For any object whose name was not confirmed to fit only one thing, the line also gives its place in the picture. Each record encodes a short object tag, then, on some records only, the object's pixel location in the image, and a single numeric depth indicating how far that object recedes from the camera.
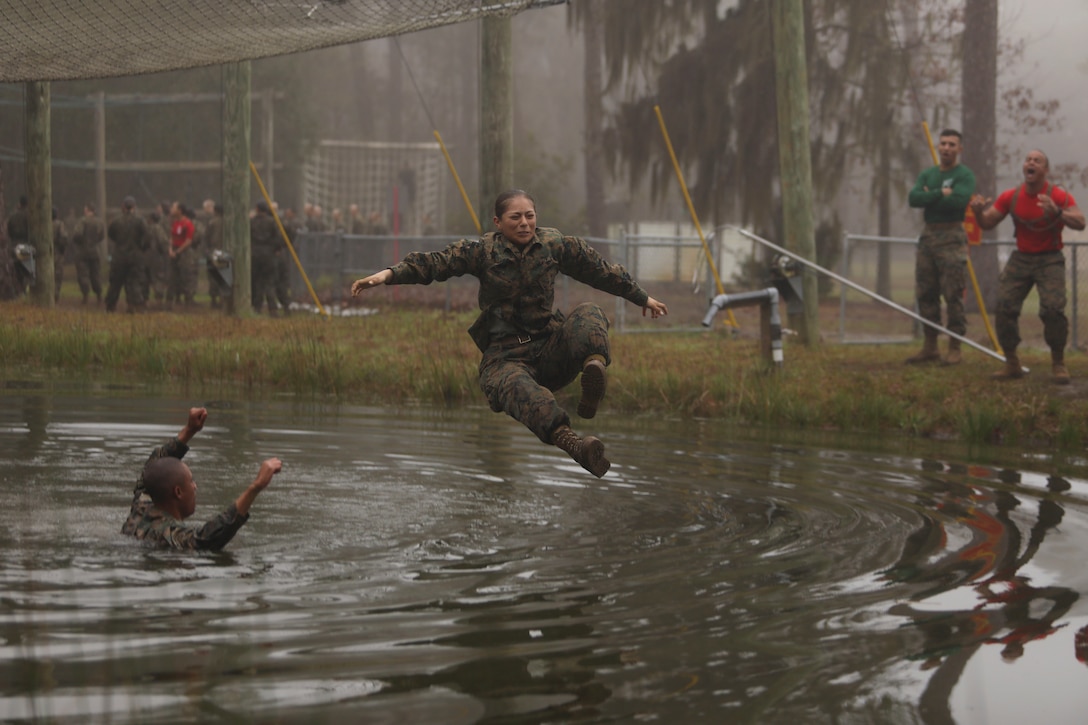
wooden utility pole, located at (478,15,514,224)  16.11
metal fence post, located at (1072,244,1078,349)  19.19
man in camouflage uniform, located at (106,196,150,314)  25.86
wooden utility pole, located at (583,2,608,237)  39.47
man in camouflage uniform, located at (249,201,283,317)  25.81
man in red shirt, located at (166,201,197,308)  27.78
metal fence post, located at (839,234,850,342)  21.95
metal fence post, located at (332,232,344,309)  26.42
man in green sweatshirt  16.50
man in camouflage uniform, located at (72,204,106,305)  27.95
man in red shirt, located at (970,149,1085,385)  15.06
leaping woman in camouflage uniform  8.51
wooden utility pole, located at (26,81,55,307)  23.06
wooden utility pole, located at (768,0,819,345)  18.80
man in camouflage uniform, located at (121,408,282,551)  7.46
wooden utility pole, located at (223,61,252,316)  23.75
